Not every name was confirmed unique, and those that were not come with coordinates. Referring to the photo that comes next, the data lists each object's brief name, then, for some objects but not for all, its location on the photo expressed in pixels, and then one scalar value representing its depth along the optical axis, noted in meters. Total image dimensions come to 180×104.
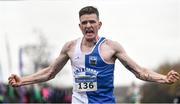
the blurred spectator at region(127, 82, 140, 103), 39.27
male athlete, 11.60
